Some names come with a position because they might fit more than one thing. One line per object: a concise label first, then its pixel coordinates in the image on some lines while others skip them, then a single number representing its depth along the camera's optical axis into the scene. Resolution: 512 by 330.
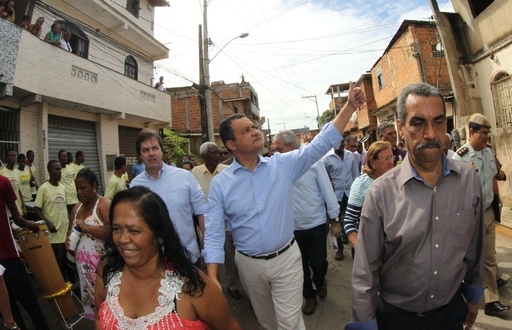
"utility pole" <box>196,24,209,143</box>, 12.41
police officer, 3.10
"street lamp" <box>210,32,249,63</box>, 13.86
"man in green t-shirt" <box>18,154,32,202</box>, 6.52
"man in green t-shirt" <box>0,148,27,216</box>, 6.04
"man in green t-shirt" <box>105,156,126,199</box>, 5.49
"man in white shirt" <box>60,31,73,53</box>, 9.84
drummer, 3.01
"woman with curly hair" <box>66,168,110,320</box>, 2.70
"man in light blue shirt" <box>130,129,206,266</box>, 3.04
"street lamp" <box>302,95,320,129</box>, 41.83
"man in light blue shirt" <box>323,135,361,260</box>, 5.53
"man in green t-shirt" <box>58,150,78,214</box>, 5.75
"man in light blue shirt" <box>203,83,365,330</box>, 2.31
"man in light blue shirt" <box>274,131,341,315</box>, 3.67
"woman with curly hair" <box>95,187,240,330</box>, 1.49
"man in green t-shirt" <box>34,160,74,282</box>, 4.60
